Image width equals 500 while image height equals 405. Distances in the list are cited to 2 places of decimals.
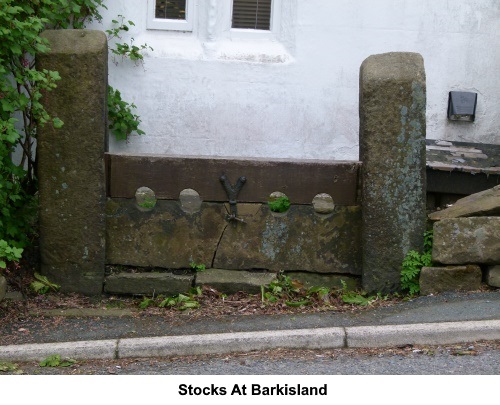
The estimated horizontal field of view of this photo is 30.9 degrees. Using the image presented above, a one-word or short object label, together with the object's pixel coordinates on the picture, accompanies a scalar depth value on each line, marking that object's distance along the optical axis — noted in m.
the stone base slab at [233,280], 7.38
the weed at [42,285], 7.36
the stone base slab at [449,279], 7.14
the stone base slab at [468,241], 7.07
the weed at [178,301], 7.19
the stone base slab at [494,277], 7.13
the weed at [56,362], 5.89
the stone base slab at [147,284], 7.41
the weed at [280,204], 7.55
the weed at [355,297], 7.21
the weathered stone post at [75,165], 7.16
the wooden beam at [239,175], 7.47
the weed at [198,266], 7.54
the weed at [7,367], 5.71
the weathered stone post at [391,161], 7.12
